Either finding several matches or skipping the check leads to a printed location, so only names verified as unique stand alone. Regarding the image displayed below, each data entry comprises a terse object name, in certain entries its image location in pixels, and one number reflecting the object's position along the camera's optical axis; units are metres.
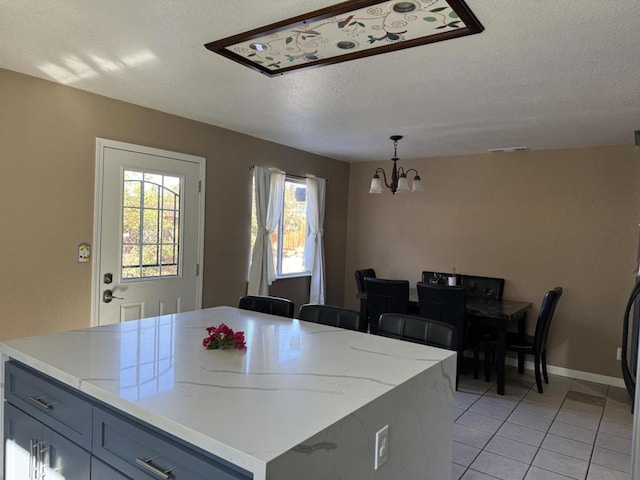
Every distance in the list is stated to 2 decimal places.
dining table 4.04
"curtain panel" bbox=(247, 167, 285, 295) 4.64
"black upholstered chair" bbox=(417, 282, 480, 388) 3.95
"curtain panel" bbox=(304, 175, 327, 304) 5.52
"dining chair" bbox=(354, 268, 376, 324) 4.82
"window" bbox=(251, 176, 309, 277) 5.21
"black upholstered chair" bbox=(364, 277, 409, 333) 4.30
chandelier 4.18
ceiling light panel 1.85
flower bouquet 1.90
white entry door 3.39
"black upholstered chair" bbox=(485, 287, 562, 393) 4.00
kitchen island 1.15
